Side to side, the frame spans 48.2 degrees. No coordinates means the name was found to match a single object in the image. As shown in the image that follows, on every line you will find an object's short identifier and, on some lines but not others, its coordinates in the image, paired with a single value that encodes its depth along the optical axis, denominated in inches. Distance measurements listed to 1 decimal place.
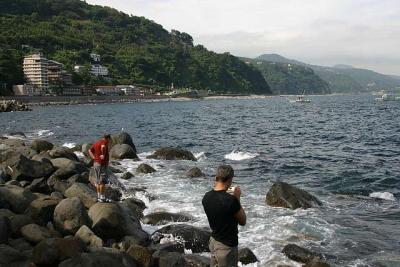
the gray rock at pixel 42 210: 493.0
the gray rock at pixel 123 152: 1202.6
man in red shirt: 654.5
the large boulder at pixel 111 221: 496.7
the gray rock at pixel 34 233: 435.2
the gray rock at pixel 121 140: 1275.8
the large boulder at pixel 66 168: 717.9
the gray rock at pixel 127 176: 931.6
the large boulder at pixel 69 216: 484.4
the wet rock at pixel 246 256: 486.3
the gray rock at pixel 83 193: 593.9
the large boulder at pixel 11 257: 362.9
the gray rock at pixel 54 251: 388.8
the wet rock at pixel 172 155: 1250.0
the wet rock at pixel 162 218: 617.9
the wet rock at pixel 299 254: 498.9
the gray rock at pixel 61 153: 872.6
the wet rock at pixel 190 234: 524.4
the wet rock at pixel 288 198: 727.7
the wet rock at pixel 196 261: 452.1
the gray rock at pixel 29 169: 681.0
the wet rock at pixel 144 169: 1016.9
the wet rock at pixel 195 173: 981.2
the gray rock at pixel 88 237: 452.4
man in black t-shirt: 283.1
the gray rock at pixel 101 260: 376.5
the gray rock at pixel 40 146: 1009.5
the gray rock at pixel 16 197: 512.4
